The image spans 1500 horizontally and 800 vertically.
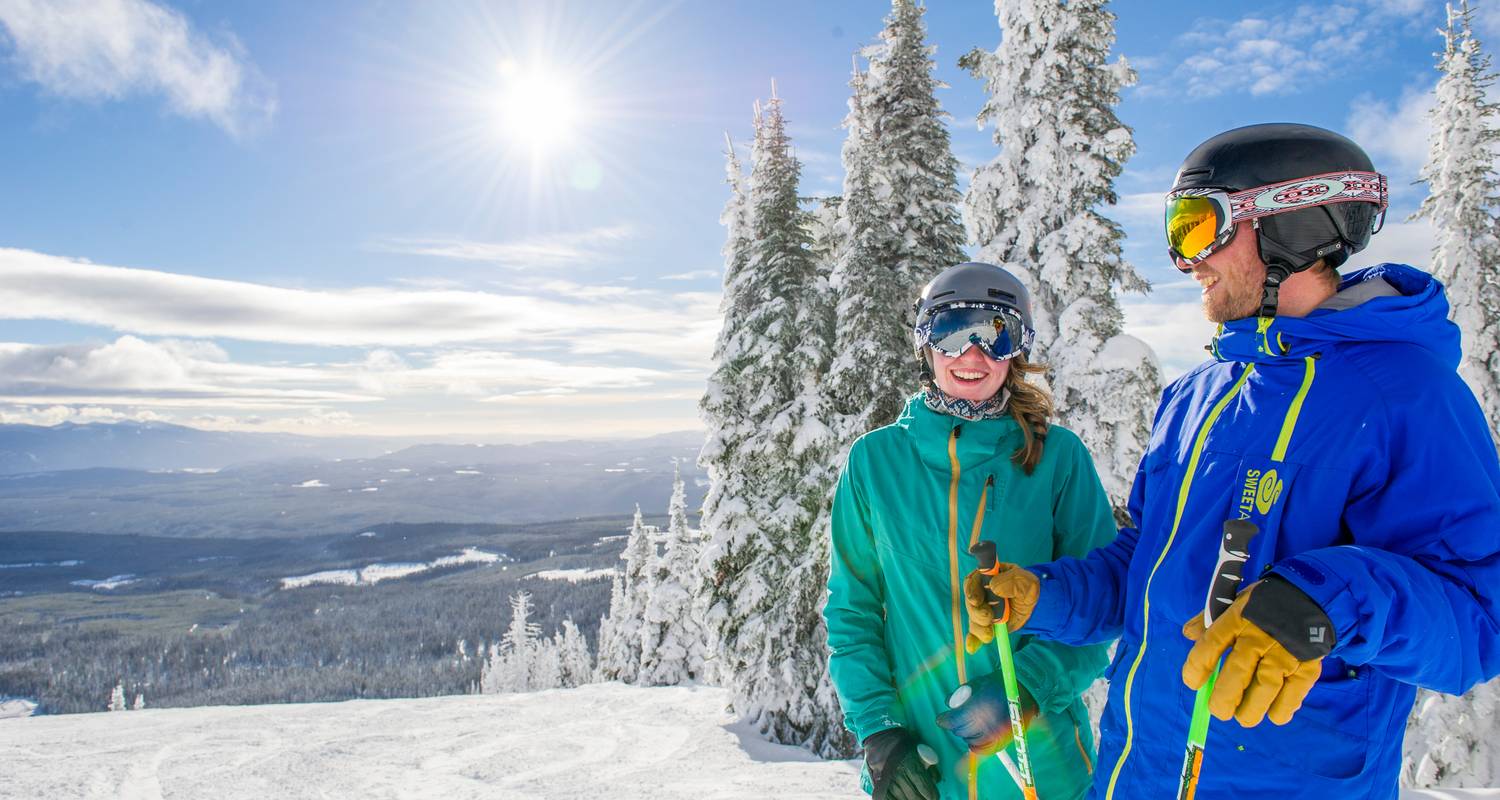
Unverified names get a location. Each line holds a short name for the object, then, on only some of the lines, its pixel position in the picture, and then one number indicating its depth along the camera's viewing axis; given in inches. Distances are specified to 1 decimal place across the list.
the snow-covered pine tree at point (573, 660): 2425.0
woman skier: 109.3
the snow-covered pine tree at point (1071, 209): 421.4
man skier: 63.8
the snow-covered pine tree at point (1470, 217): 534.3
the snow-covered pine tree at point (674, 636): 1133.7
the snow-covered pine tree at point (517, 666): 2383.1
